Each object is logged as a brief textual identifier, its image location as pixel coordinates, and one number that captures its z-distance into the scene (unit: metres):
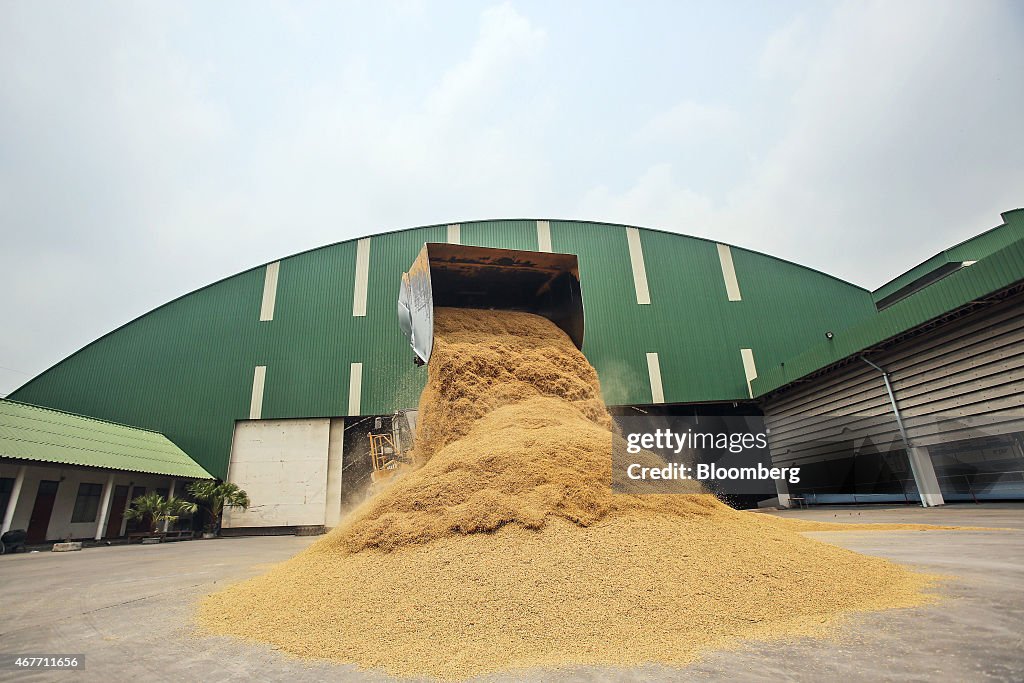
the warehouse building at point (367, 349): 17.08
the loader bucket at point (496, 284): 6.70
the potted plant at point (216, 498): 16.34
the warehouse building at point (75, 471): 12.78
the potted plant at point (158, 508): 15.37
